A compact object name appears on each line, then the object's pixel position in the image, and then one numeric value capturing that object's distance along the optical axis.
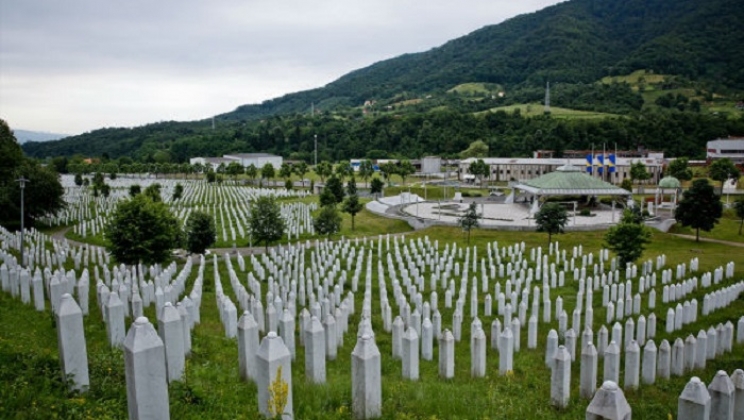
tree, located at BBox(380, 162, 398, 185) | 77.11
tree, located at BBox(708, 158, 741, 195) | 55.19
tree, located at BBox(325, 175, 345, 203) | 49.78
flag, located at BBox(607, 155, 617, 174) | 64.88
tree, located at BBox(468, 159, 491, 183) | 76.50
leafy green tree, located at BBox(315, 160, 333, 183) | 79.88
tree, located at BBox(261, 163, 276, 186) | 84.25
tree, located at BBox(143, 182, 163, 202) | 39.77
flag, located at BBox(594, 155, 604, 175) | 59.98
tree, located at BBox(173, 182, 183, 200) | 62.66
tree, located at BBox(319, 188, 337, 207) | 44.47
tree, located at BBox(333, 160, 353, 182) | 78.67
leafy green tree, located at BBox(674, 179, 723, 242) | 31.19
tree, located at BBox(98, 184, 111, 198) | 63.47
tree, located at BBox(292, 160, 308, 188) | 82.69
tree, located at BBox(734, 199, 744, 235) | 34.91
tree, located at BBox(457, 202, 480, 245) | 32.36
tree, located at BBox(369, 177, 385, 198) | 59.36
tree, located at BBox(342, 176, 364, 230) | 39.19
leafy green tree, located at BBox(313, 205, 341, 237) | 33.56
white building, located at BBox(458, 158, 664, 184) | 75.19
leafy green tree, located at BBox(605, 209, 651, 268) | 23.31
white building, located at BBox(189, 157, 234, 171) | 121.50
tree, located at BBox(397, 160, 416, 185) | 76.19
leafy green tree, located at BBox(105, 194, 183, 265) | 21.03
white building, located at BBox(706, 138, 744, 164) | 79.73
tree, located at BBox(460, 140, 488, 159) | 105.59
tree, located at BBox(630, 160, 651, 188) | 65.44
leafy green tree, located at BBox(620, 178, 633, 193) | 58.25
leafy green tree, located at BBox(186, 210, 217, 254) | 27.53
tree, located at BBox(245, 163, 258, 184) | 89.75
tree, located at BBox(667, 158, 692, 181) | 62.34
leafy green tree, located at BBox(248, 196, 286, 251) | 28.89
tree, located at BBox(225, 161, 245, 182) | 87.81
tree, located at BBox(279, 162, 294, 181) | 84.15
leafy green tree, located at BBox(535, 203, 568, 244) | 29.92
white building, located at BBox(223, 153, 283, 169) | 115.75
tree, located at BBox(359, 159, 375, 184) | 80.16
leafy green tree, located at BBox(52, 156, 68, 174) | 118.12
